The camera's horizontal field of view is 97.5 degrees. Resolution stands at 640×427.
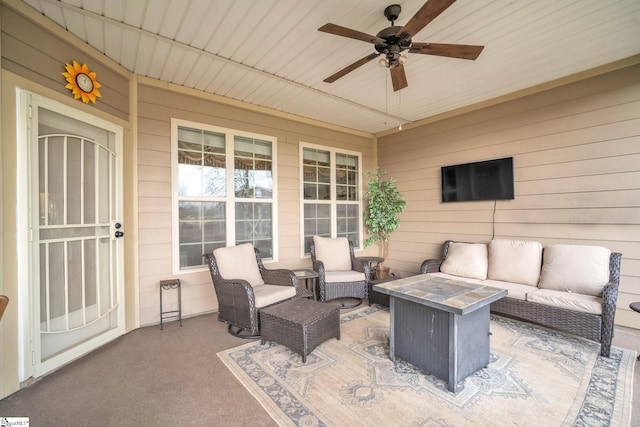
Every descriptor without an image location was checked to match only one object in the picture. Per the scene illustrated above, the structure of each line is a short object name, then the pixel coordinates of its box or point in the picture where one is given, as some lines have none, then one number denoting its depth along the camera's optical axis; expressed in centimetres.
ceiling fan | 190
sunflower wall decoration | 253
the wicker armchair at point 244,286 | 282
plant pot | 446
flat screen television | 391
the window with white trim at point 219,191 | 359
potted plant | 480
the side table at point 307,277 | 330
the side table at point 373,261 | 425
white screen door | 229
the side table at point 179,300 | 327
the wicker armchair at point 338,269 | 381
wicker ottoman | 244
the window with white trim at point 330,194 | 482
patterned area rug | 175
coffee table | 201
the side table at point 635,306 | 247
